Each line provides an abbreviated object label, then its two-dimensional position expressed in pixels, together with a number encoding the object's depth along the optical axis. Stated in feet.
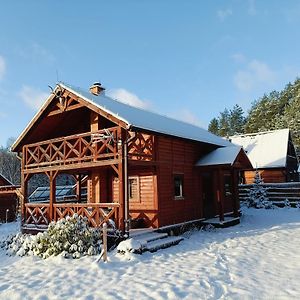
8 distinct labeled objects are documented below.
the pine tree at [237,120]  185.63
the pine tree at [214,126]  192.75
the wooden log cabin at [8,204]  73.05
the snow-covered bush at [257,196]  71.05
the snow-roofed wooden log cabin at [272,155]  86.12
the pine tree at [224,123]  186.55
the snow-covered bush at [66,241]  32.30
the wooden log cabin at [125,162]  37.19
